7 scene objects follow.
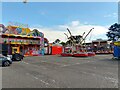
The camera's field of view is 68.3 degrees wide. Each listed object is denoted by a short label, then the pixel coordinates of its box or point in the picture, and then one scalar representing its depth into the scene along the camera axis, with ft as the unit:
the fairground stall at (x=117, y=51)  45.17
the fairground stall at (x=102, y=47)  90.17
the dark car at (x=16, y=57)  41.33
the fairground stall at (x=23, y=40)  61.51
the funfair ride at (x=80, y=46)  72.86
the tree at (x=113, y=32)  133.12
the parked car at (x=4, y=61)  29.03
